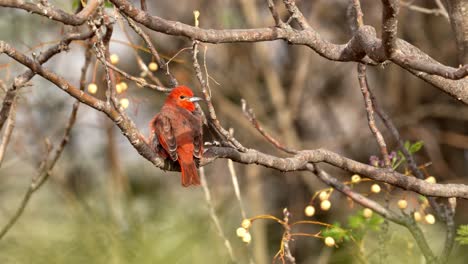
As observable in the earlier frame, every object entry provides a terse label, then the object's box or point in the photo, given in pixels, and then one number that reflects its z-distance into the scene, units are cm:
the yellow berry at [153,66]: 852
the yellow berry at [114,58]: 865
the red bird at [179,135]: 765
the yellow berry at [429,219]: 771
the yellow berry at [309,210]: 821
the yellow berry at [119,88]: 822
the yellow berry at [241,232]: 733
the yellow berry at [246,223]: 717
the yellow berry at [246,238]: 726
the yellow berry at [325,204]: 800
